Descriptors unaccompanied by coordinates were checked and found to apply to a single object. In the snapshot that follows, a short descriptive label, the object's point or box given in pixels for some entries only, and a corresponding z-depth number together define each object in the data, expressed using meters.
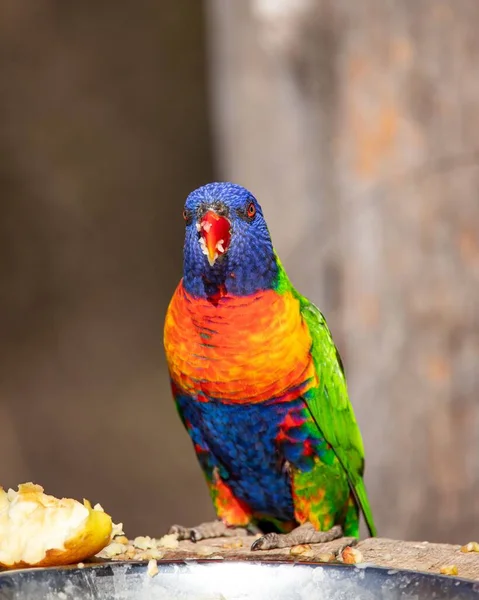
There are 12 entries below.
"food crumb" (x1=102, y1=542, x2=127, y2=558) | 4.55
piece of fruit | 3.68
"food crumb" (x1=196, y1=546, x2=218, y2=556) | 4.86
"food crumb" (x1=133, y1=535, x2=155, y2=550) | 4.82
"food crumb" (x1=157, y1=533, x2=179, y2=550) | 5.03
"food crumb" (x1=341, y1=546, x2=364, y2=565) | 4.39
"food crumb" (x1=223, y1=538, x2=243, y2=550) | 5.21
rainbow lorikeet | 5.15
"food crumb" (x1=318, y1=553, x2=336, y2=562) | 4.67
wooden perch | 4.42
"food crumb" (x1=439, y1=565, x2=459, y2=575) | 4.02
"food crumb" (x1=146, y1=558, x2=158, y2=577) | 3.47
